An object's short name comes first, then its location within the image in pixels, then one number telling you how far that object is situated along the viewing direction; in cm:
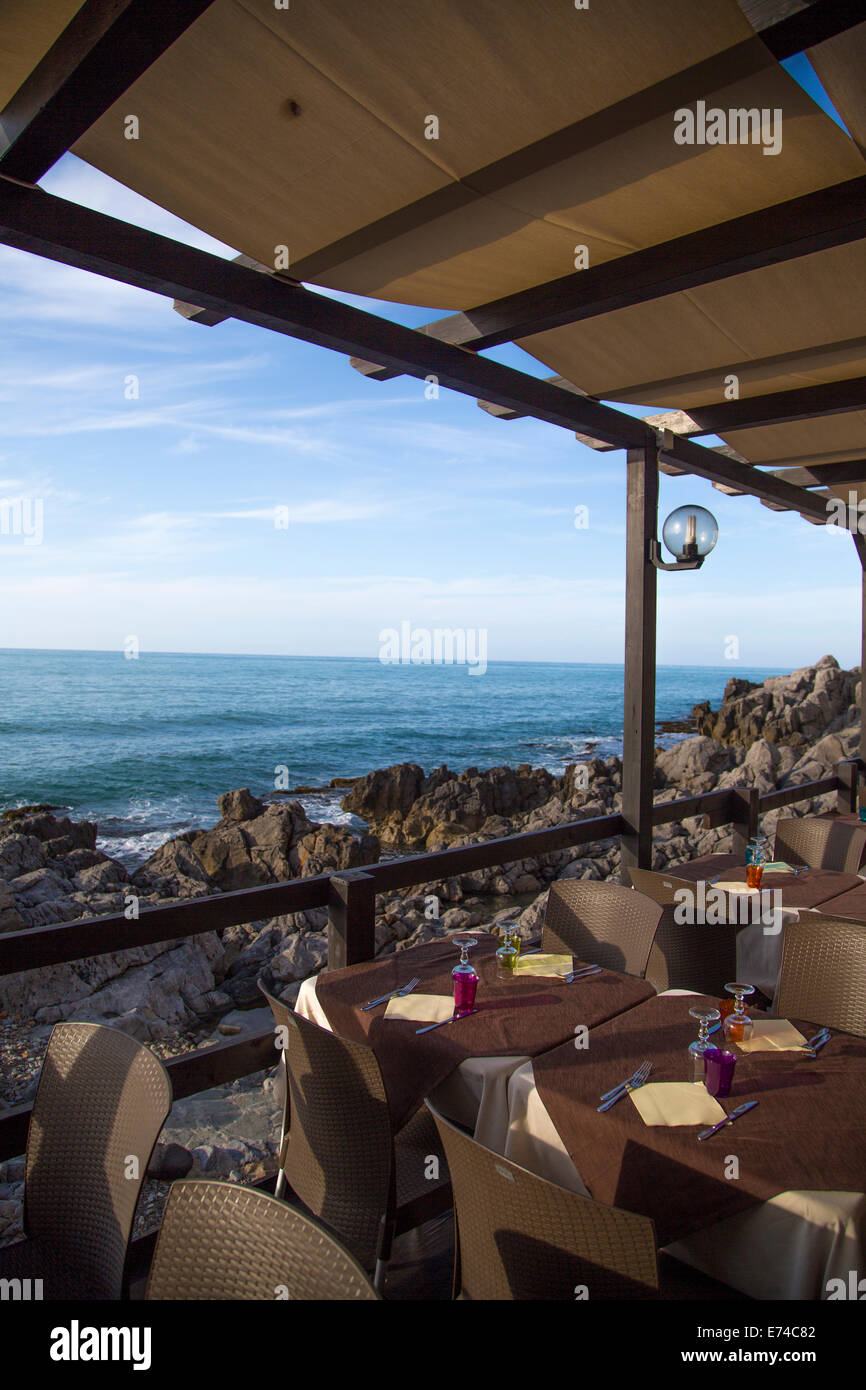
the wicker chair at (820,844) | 412
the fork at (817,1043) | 189
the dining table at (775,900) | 304
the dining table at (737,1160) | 136
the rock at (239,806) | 1466
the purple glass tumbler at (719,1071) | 166
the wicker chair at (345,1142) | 167
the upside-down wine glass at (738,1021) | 194
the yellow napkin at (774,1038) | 192
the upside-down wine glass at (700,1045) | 172
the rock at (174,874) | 911
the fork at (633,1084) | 163
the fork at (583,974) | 232
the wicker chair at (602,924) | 273
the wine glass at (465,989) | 206
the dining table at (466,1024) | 184
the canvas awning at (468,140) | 145
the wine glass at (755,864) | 321
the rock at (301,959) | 594
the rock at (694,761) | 1541
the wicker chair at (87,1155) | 144
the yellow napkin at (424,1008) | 205
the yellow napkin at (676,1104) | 159
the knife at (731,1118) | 153
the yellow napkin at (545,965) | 239
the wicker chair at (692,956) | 289
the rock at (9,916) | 691
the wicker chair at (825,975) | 243
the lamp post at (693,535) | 348
